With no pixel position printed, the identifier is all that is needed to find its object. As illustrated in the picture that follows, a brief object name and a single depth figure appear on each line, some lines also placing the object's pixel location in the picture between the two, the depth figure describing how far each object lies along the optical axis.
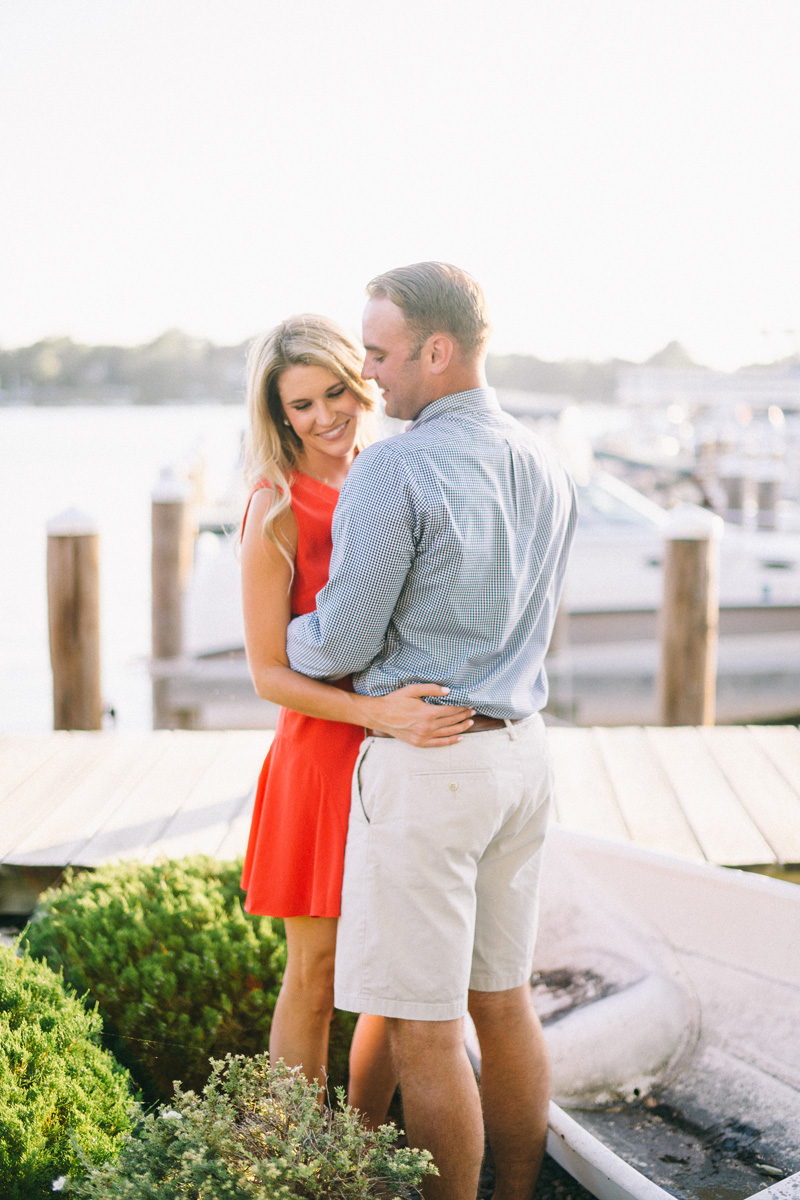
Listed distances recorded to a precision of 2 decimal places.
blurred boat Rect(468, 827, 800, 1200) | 2.15
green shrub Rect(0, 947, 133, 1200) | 1.49
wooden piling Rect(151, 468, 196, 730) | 7.25
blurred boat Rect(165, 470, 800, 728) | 8.80
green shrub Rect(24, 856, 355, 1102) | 2.13
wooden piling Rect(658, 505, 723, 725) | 5.19
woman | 1.76
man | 1.53
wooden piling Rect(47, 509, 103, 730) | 4.86
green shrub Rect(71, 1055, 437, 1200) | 1.29
